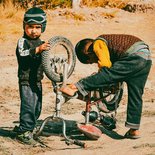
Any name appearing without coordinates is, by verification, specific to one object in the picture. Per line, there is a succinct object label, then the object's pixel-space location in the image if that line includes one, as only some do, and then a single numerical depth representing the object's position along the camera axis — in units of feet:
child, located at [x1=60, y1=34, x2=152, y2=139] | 18.37
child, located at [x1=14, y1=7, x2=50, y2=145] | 18.45
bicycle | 18.45
